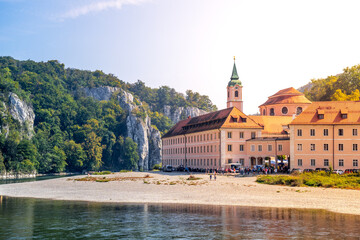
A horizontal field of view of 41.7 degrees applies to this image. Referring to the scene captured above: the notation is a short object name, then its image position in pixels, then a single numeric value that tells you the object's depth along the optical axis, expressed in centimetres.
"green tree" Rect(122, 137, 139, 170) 18225
